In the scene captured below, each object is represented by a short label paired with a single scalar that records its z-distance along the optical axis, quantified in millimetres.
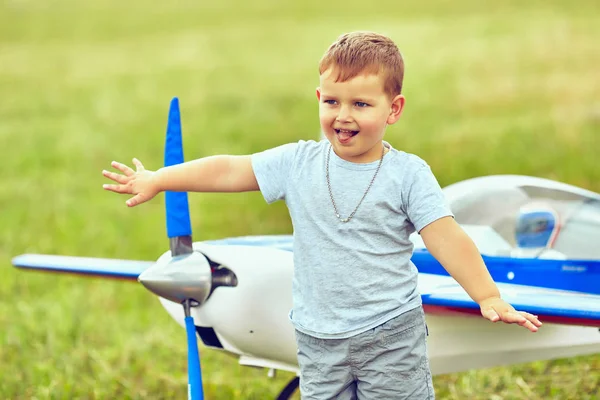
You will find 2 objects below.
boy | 5506
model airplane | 7002
